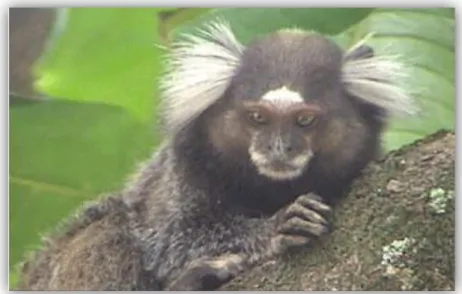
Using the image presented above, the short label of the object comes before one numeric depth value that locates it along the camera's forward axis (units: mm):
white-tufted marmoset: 4230
